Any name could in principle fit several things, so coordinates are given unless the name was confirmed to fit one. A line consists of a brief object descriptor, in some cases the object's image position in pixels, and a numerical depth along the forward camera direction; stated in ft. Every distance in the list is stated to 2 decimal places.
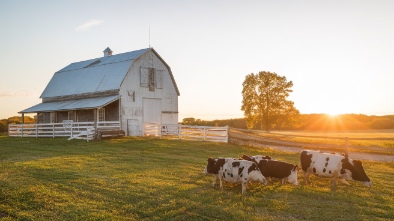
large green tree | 146.82
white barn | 102.27
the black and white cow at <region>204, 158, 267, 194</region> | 34.73
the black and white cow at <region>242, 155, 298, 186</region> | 38.96
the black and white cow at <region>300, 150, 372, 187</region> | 37.58
